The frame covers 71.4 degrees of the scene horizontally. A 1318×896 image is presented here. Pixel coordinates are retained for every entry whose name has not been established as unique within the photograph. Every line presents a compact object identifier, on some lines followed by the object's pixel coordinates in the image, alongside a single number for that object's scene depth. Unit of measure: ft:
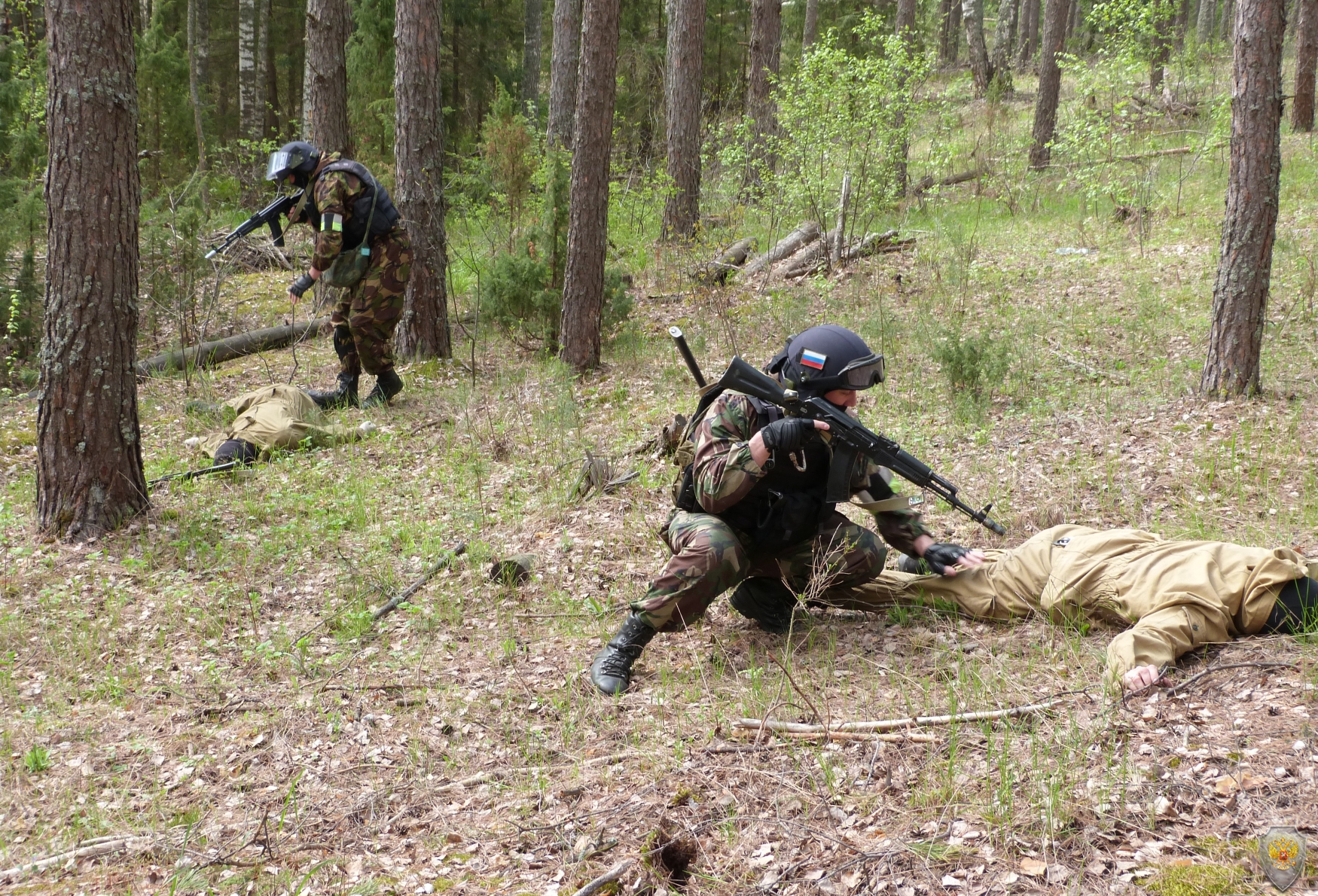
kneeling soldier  12.76
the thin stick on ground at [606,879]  8.48
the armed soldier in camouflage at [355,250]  25.00
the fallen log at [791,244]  38.34
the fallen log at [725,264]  34.50
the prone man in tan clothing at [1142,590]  11.02
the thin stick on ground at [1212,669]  10.41
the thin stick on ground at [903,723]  10.43
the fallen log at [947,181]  48.55
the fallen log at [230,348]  29.09
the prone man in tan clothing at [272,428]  22.74
